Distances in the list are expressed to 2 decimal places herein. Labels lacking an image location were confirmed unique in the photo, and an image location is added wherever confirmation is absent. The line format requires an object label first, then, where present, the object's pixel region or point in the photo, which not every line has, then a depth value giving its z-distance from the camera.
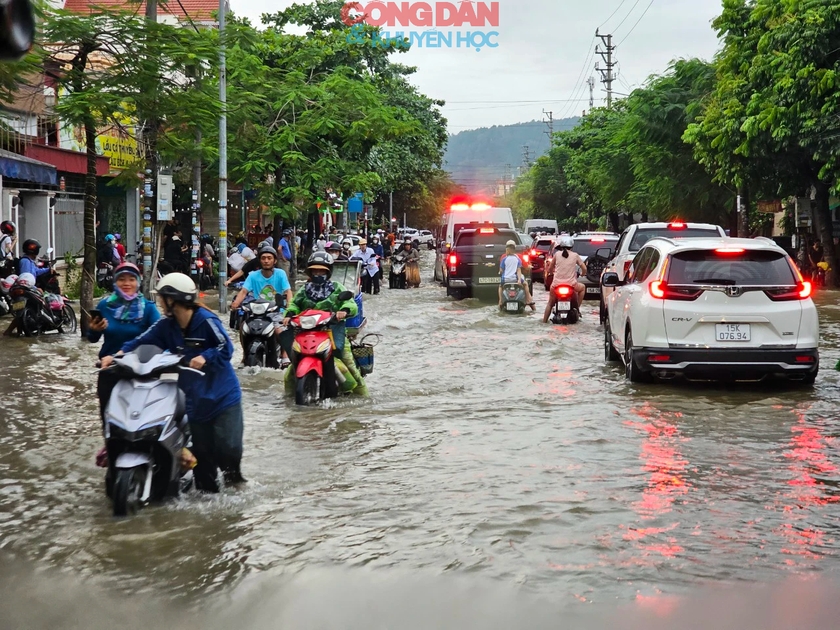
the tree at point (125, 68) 16.66
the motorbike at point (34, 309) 18.47
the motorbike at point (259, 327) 13.59
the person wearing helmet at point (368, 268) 30.55
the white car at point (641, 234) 18.89
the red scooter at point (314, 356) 10.91
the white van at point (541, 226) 63.81
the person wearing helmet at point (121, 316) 8.27
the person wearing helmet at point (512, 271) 22.94
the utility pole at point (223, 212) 24.48
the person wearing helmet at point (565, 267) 20.62
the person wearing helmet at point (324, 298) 11.09
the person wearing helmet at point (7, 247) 21.52
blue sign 56.83
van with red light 36.97
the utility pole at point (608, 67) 77.88
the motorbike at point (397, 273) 35.03
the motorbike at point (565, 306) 20.84
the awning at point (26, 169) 24.06
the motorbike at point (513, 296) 23.03
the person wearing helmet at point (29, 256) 18.62
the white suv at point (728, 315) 11.71
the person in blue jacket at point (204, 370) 7.18
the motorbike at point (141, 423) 6.76
